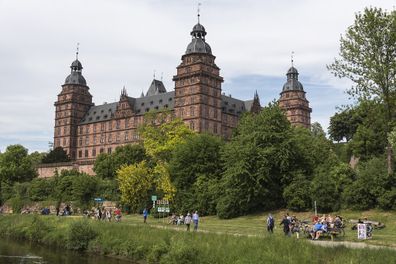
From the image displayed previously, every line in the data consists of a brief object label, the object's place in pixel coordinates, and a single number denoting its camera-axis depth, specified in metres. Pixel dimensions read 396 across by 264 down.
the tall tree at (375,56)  36.88
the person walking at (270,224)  28.92
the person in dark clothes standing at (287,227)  27.68
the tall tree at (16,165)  90.98
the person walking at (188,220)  33.56
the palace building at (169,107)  96.69
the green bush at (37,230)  42.79
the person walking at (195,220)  33.03
